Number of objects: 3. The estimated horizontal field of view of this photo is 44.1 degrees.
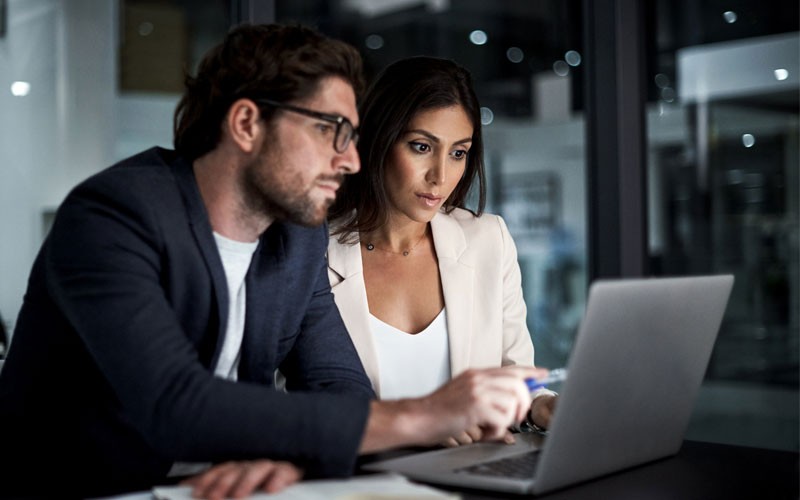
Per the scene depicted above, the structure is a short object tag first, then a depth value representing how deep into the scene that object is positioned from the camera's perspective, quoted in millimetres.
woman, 2311
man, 1360
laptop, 1310
